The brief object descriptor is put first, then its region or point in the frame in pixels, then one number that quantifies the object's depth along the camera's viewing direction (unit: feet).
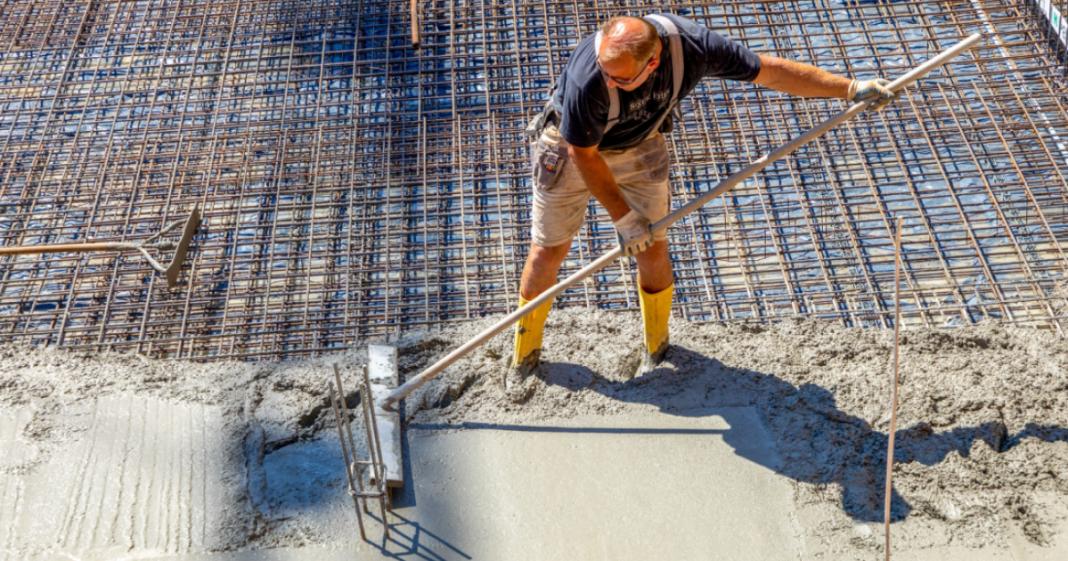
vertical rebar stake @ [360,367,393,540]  9.21
